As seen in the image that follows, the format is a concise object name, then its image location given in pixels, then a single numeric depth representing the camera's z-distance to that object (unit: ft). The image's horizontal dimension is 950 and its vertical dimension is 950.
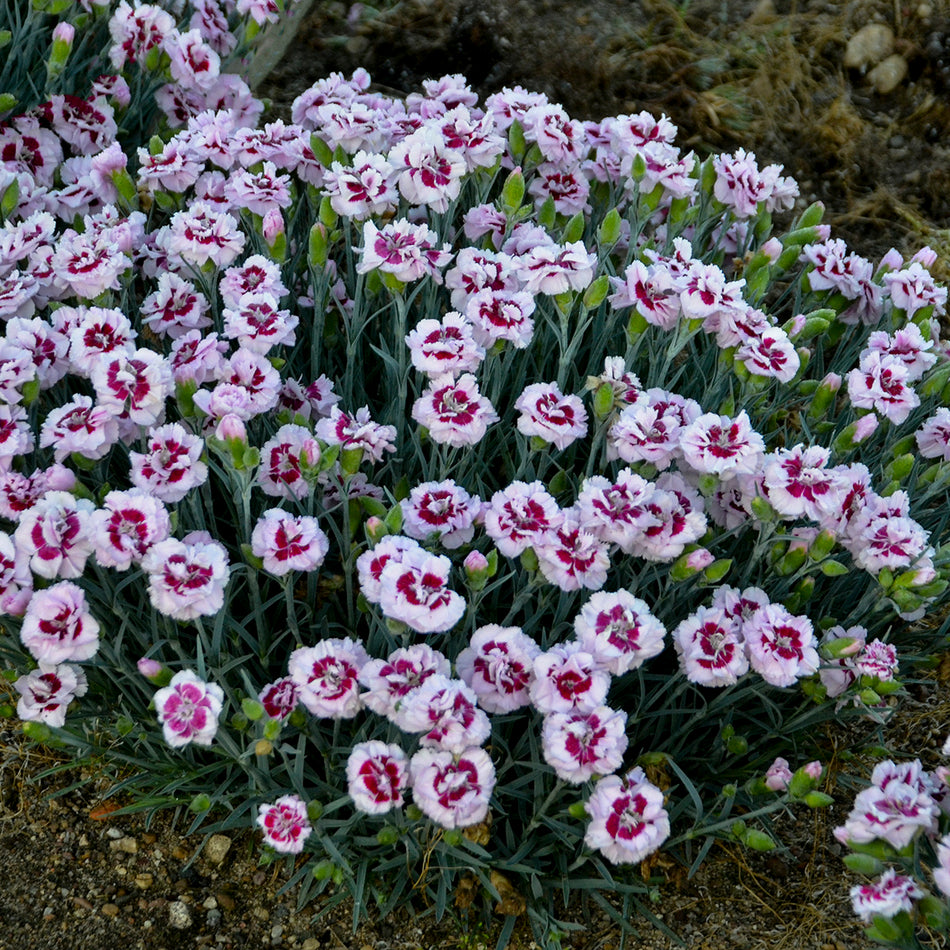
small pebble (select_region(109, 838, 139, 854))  4.57
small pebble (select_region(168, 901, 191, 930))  4.48
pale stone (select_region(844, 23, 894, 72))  6.80
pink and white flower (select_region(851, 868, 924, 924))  4.06
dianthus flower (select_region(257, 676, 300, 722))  4.28
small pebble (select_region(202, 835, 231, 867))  4.56
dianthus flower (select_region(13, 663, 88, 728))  4.30
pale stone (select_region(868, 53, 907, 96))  6.72
